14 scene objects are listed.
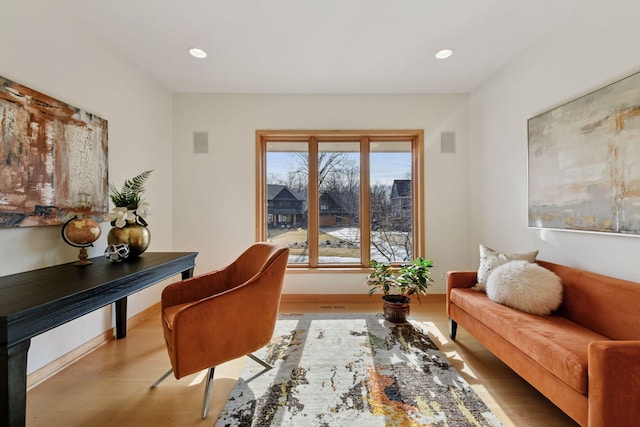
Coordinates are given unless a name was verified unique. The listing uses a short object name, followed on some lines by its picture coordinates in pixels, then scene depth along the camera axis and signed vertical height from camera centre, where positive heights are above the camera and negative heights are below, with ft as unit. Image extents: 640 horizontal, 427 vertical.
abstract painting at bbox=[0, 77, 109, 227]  5.16 +1.23
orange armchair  4.76 -2.09
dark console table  3.11 -1.28
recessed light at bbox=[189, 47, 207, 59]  8.04 +4.97
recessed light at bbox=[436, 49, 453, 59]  8.14 +4.94
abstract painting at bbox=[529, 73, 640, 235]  5.33 +1.16
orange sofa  3.52 -2.24
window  11.46 +0.64
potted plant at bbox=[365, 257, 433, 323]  8.61 -2.31
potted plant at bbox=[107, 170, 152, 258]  6.63 -0.15
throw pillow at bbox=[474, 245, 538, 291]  7.02 -1.29
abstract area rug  4.83 -3.67
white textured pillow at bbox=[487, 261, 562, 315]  5.84 -1.70
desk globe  5.89 -0.43
